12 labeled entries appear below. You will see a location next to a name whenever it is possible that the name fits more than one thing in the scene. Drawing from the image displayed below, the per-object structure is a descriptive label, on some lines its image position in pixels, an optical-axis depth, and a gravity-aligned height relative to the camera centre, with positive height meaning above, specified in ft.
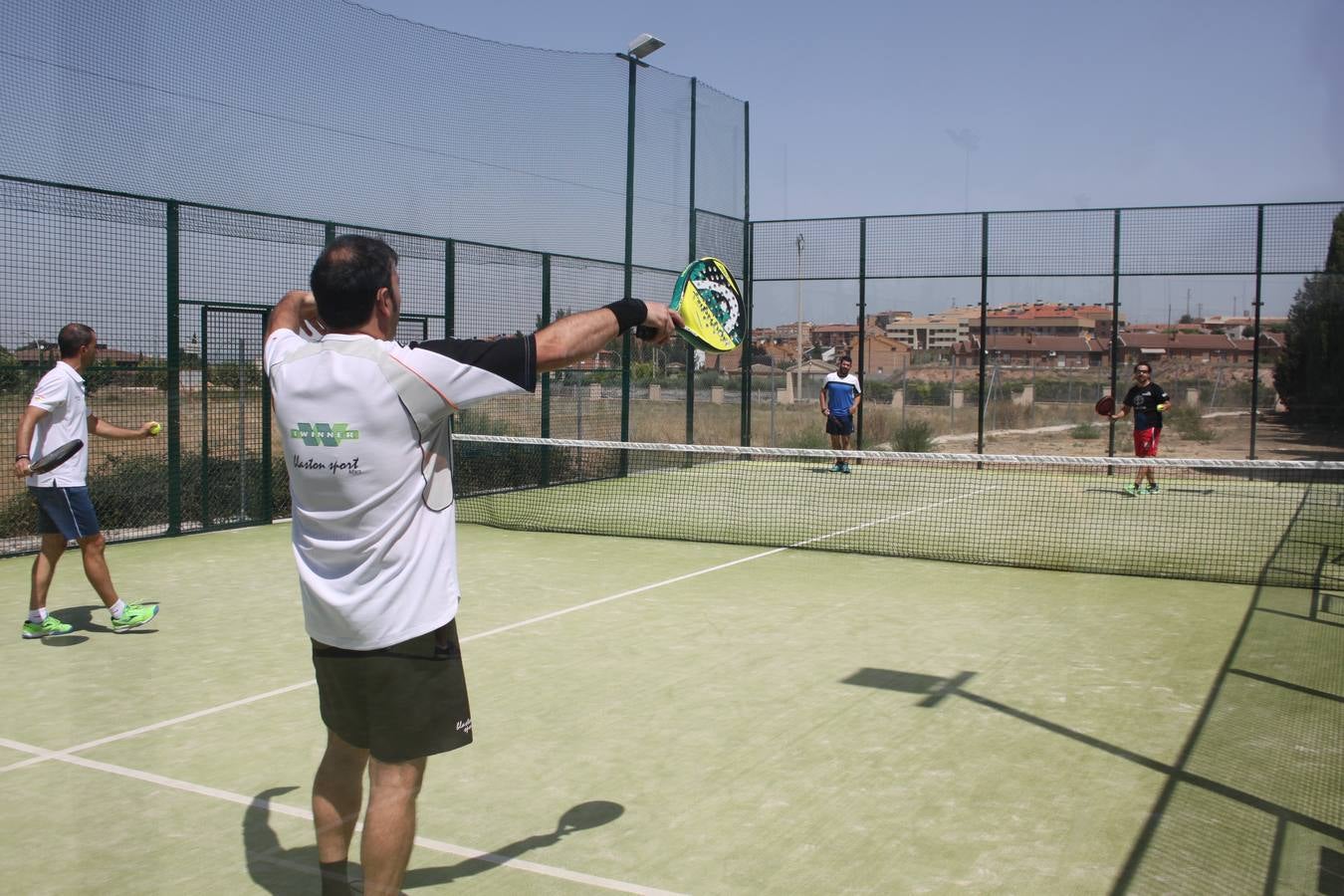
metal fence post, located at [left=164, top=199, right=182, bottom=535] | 34.99 +0.45
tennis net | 32.83 -4.38
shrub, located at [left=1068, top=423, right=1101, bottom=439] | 84.23 -2.87
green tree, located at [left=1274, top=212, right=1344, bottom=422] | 55.83 +2.53
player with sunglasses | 45.93 -0.44
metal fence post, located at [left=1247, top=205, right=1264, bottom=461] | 52.80 +6.41
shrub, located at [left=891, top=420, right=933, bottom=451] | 66.03 -2.79
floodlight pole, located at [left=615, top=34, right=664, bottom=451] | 51.98 +9.09
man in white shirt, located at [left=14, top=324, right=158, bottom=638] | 21.67 -1.97
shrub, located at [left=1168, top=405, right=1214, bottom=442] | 80.48 -2.06
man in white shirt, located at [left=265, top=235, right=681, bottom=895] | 9.08 -0.95
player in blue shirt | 55.57 -0.71
